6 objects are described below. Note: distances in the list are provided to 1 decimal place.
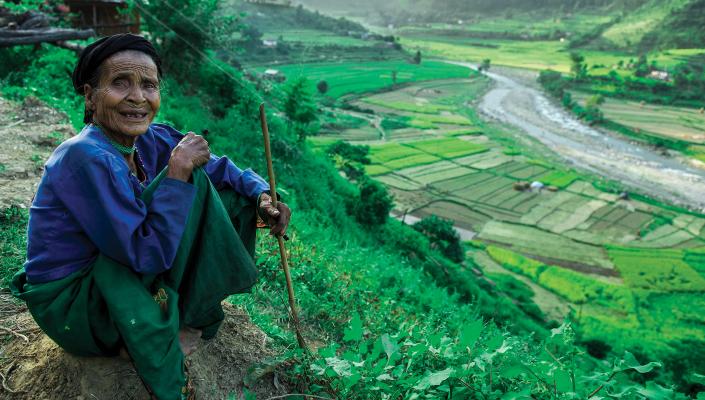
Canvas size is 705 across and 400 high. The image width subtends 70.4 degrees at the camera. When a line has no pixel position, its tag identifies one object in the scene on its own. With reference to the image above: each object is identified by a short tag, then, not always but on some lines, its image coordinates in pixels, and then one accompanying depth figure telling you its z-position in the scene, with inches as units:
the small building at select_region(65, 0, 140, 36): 504.1
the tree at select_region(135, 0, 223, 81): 493.0
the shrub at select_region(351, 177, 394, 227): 690.8
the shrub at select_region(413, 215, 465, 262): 891.4
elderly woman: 79.3
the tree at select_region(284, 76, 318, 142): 677.9
